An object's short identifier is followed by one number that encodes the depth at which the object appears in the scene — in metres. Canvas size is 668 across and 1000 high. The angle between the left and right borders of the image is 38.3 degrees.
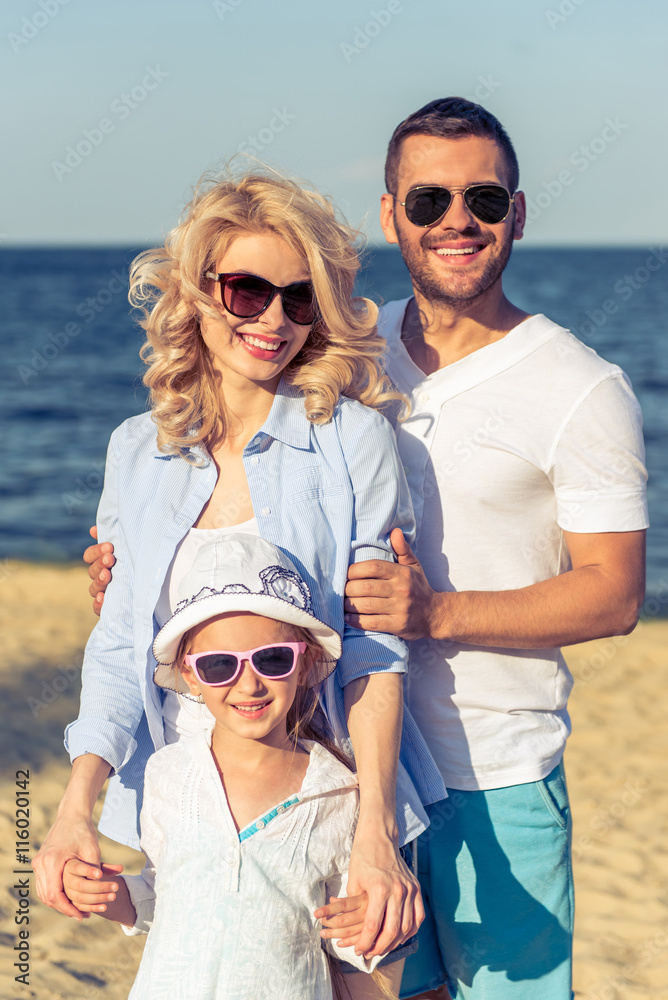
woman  2.17
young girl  1.95
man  2.42
